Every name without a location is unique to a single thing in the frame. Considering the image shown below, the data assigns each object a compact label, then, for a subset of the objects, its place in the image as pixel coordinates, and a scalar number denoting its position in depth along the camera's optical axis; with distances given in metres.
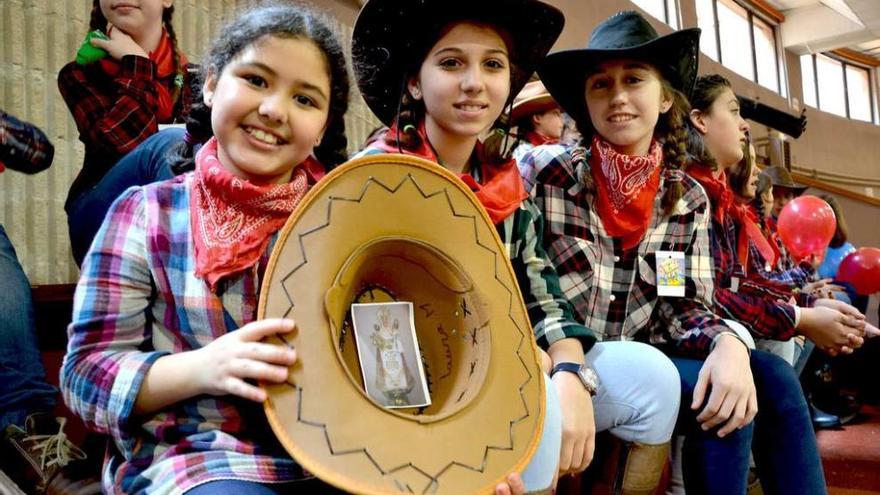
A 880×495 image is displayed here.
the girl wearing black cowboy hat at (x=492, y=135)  1.18
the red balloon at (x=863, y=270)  3.48
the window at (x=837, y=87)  10.05
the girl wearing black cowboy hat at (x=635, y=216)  1.37
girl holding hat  0.78
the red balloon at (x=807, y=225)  2.91
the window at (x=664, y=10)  7.05
